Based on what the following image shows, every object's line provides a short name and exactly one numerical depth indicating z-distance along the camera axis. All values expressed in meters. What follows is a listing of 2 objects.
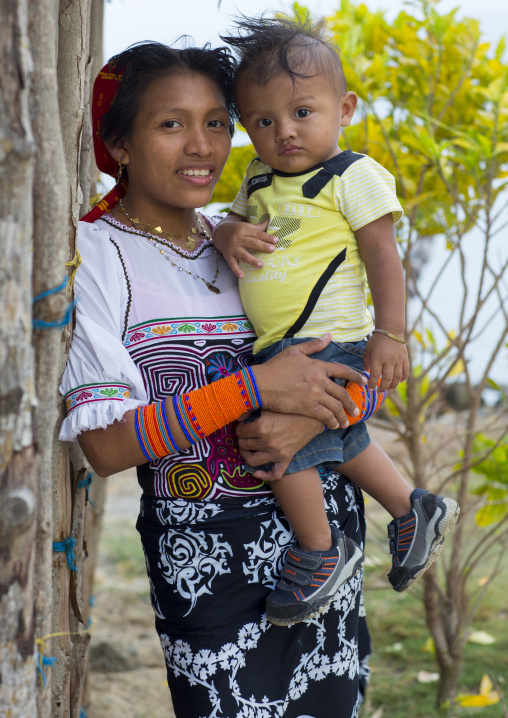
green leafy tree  2.75
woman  1.64
